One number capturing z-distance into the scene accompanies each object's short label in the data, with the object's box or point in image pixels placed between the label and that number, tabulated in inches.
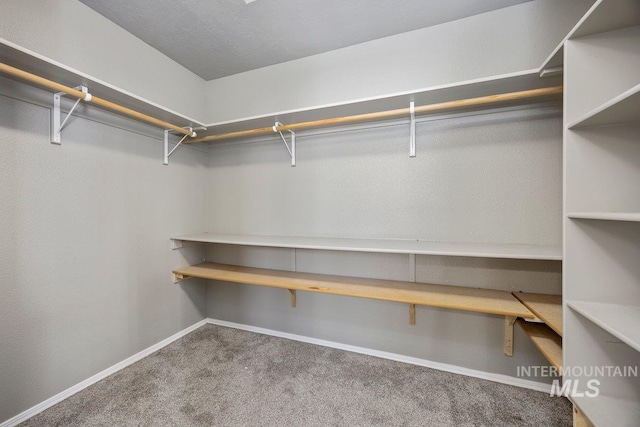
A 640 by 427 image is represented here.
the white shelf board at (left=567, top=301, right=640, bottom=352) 30.3
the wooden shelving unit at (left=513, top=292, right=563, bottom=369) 45.6
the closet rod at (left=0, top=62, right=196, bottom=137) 44.9
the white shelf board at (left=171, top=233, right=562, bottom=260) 51.9
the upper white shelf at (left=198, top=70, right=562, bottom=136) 52.9
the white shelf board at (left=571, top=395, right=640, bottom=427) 34.8
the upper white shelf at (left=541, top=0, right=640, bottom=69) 34.4
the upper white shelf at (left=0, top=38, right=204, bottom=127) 43.6
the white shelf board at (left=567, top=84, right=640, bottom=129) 30.0
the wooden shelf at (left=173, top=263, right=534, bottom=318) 56.5
